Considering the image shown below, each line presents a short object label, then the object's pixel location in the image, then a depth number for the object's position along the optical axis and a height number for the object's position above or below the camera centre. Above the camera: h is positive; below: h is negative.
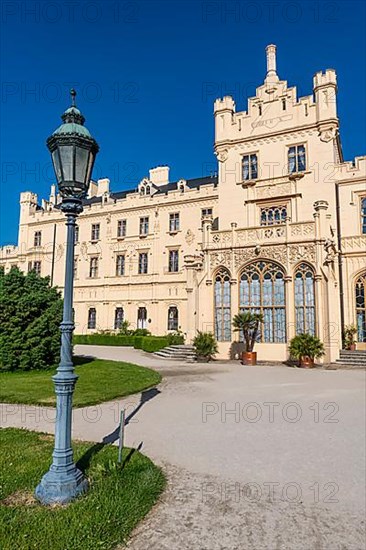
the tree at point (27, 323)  13.08 -0.26
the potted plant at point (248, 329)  16.22 -0.54
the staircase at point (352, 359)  16.22 -1.92
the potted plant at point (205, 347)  17.78 -1.49
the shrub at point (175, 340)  23.50 -1.53
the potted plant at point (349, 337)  18.86 -1.05
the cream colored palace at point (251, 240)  17.42 +5.25
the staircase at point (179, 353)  18.63 -2.02
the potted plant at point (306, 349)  15.79 -1.41
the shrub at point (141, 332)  29.18 -1.26
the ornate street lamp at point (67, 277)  3.74 +0.48
